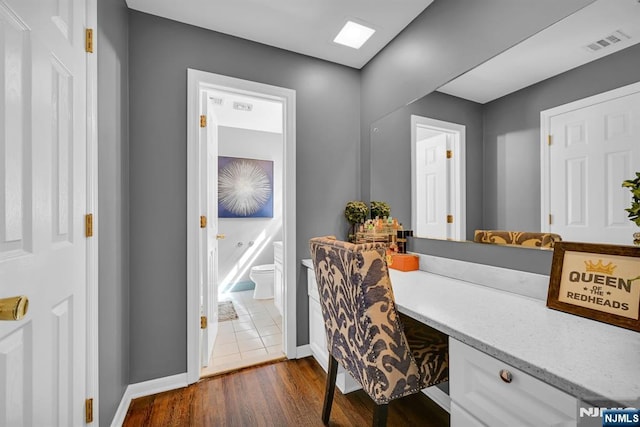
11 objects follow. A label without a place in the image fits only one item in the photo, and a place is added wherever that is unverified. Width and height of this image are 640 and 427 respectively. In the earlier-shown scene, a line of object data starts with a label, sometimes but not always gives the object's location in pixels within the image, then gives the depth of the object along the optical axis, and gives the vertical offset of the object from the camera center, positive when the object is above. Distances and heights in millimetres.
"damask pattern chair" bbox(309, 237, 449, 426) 1097 -514
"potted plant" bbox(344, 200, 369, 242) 2439 -6
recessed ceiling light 2016 +1332
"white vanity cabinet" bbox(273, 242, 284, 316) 3051 -695
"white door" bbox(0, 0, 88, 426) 725 +19
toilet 3740 -928
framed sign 908 -251
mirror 1041 +544
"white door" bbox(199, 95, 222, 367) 2037 -215
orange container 1876 -336
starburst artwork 4023 +371
